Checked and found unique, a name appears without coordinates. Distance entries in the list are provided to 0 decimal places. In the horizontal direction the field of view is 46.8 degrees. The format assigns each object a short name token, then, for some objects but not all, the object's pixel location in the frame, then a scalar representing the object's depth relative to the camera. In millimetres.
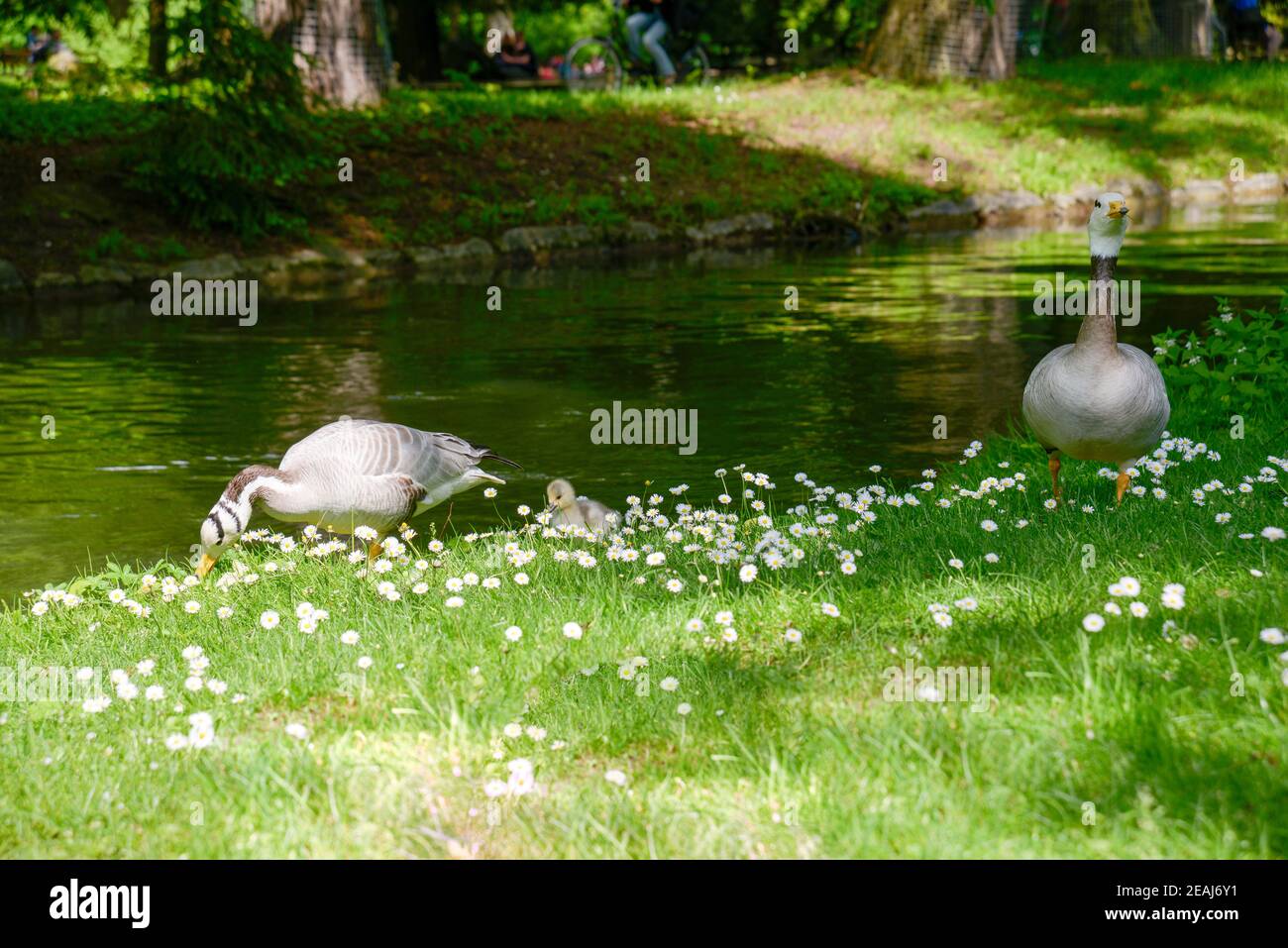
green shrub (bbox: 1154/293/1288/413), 10000
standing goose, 7094
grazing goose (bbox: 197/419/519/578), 7352
